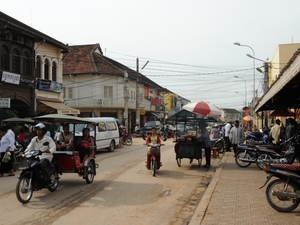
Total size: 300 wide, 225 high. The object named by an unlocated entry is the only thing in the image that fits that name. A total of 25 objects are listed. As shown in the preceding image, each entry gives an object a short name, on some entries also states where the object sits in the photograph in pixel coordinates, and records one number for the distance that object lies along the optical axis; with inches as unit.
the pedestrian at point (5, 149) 471.5
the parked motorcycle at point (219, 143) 780.6
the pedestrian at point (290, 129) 544.4
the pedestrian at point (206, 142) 557.6
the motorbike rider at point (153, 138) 496.4
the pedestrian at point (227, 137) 829.2
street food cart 540.7
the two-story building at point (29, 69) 895.1
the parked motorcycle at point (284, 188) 270.5
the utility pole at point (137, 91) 1496.7
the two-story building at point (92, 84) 1755.7
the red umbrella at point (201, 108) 609.3
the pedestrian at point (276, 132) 612.0
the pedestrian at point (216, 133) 818.2
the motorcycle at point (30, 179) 310.2
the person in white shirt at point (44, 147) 330.0
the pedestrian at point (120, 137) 970.7
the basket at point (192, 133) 557.9
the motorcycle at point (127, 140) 1076.3
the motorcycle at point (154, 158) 473.4
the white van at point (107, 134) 796.6
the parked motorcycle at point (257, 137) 769.0
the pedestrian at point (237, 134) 653.9
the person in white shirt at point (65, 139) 398.0
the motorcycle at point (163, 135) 1359.7
